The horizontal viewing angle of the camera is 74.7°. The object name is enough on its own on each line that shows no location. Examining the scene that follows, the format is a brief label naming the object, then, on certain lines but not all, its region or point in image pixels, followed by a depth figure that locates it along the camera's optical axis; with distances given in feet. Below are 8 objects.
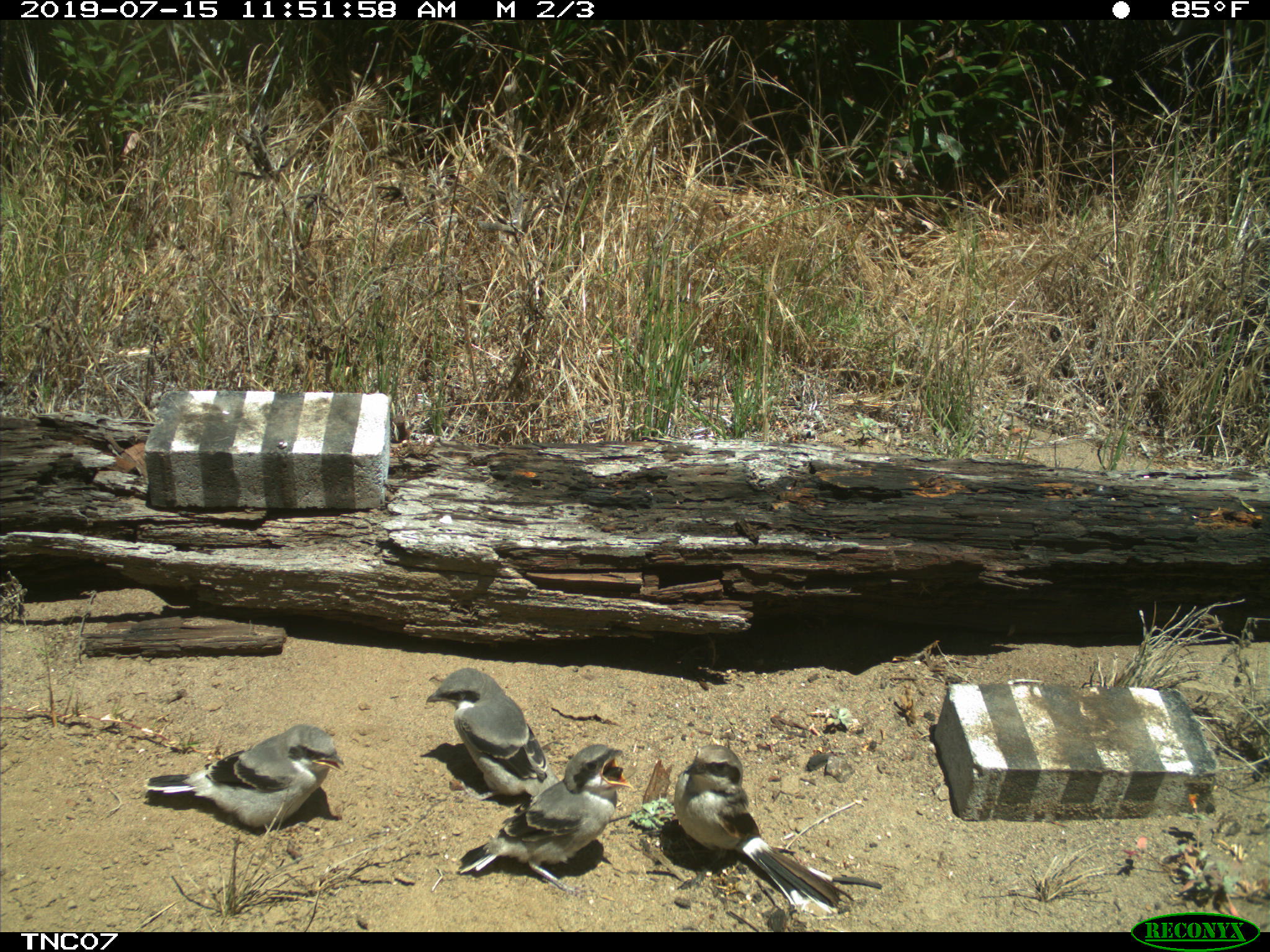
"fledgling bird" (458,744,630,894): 7.47
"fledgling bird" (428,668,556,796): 8.33
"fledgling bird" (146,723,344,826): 7.88
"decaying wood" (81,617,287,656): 9.93
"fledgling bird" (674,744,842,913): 7.62
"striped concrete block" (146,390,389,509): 9.65
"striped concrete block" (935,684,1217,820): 8.45
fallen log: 9.80
